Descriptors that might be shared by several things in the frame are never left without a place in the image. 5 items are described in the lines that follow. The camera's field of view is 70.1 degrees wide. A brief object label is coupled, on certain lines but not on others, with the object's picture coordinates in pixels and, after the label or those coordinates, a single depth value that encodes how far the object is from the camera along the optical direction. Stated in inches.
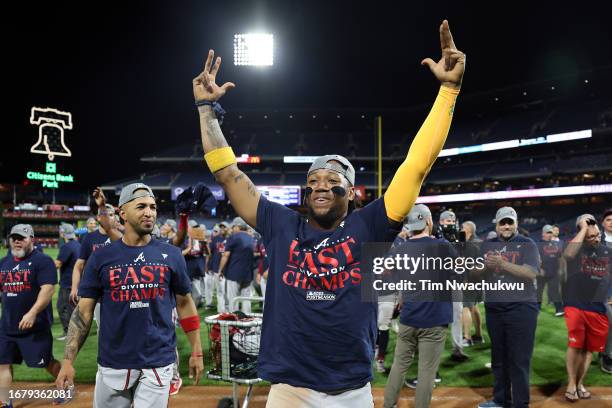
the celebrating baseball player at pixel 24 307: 196.4
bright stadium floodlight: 1298.0
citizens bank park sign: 1878.7
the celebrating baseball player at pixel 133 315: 128.0
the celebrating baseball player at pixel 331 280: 84.0
